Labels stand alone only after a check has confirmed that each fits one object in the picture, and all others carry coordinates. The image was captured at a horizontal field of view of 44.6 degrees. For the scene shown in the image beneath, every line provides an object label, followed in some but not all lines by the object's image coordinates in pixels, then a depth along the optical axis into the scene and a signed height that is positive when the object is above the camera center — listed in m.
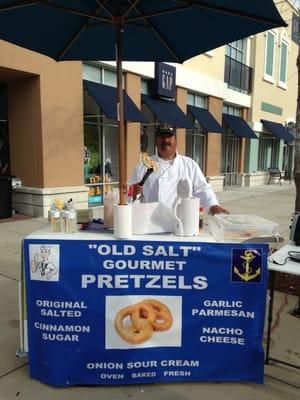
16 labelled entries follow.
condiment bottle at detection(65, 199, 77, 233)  2.54 -0.49
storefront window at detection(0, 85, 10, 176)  8.47 +0.26
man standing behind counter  3.17 -0.22
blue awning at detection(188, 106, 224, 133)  12.70 +1.14
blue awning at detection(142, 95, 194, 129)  10.41 +1.15
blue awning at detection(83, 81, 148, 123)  8.37 +1.16
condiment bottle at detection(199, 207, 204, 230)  2.72 -0.51
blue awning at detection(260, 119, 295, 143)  18.35 +1.15
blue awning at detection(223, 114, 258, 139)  15.36 +1.09
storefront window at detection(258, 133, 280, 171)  19.47 +0.06
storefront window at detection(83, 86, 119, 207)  9.62 -0.05
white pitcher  2.46 -0.44
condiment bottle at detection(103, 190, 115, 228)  2.66 -0.43
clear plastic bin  2.47 -0.52
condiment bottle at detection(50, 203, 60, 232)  2.56 -0.49
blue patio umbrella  2.47 +1.03
